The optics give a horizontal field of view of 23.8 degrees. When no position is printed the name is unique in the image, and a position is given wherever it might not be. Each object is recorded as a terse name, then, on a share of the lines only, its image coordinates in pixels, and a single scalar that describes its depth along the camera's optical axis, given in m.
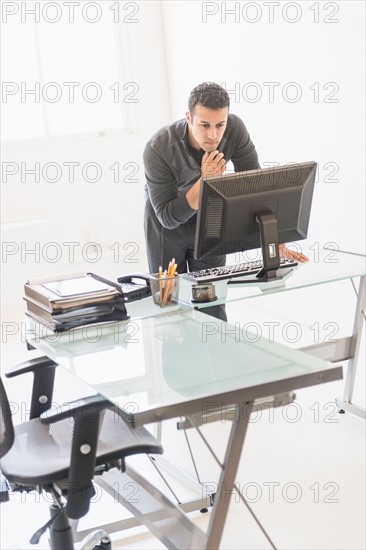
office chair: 2.34
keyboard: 3.41
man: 3.47
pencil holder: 3.10
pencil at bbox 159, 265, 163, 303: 3.10
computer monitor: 3.15
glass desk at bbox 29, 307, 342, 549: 2.24
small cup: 3.11
